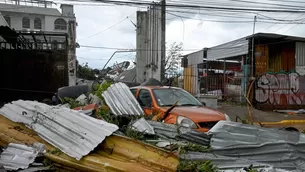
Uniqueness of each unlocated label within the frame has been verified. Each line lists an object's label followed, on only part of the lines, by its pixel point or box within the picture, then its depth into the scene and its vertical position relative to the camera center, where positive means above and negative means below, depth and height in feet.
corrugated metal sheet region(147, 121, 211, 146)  14.67 -3.07
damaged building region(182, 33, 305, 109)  49.32 -0.01
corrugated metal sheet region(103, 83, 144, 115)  19.53 -1.87
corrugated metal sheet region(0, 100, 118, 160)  13.70 -2.69
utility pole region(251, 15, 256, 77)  52.59 +1.92
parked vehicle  20.18 -2.61
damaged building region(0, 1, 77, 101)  52.80 +0.80
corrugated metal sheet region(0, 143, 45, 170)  13.71 -3.85
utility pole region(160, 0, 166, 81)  51.47 +7.25
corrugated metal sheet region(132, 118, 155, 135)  15.25 -2.73
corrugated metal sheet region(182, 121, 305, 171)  12.92 -3.52
